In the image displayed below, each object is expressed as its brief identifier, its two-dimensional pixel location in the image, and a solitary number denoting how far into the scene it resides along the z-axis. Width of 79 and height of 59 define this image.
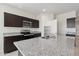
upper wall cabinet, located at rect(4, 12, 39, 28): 2.01
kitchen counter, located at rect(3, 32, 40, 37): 2.02
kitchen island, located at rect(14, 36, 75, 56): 1.13
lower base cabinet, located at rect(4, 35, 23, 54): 2.02
